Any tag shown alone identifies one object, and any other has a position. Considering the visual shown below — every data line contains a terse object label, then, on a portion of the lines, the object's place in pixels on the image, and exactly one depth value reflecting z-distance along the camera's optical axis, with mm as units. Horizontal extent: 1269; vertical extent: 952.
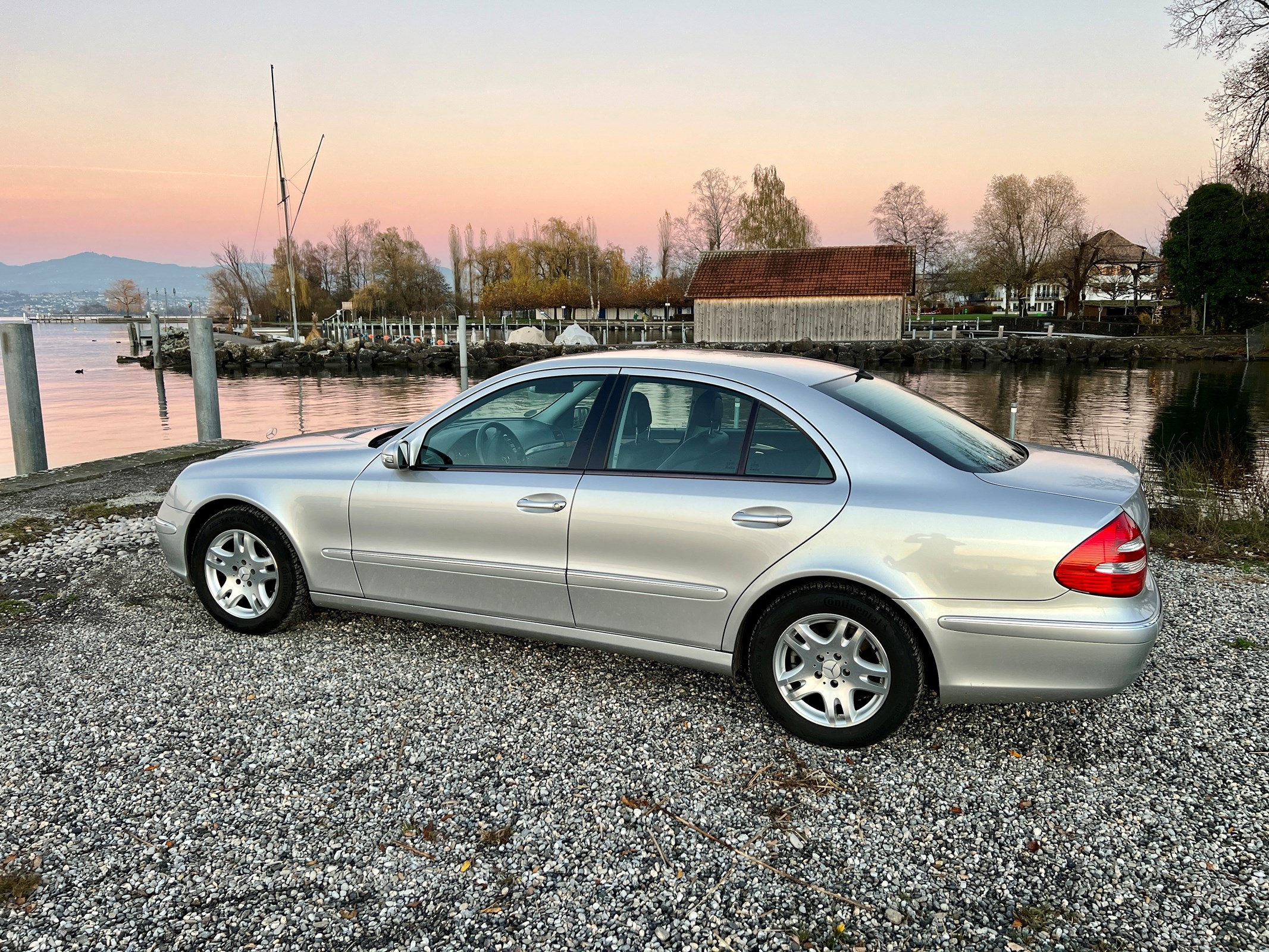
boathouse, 50094
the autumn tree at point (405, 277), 89875
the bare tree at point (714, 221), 87938
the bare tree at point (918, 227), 81125
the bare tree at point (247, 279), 105000
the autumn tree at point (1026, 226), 70125
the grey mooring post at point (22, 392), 9312
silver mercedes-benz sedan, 3066
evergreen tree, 50281
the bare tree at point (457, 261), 93875
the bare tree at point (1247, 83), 18578
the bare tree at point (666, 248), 92375
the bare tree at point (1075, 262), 67812
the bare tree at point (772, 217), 83750
